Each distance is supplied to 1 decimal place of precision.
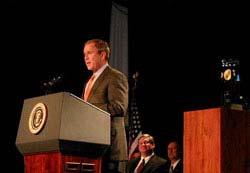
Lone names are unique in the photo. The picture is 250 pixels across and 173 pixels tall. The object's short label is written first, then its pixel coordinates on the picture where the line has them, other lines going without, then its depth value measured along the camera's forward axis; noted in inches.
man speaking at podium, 170.0
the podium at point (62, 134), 143.1
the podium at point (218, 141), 181.3
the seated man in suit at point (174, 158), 373.4
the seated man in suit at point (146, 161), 350.7
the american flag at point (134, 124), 421.9
